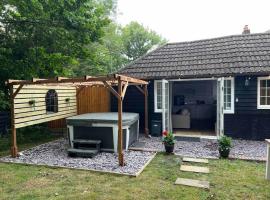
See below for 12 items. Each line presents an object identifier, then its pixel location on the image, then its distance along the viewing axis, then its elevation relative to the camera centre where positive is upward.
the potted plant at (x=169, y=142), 6.39 -1.27
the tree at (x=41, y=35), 7.18 +2.06
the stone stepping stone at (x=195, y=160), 5.77 -1.62
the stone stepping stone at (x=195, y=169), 5.08 -1.64
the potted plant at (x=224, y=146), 5.93 -1.30
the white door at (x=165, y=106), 8.32 -0.37
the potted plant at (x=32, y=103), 6.85 -0.19
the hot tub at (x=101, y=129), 6.53 -0.96
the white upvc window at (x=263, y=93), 8.04 +0.08
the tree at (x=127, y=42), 22.16 +5.57
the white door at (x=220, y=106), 7.80 -0.36
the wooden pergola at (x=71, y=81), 5.45 +0.32
